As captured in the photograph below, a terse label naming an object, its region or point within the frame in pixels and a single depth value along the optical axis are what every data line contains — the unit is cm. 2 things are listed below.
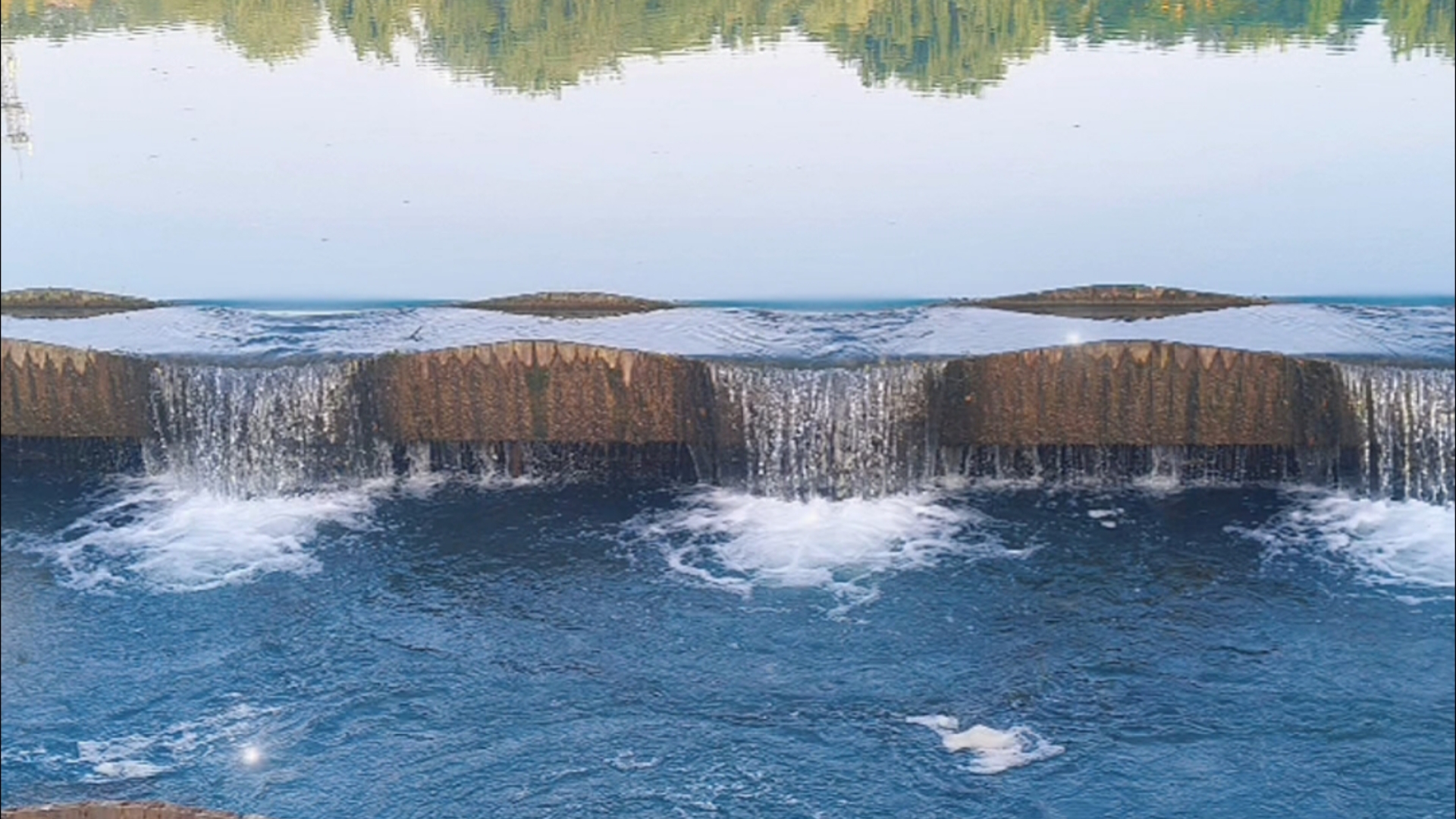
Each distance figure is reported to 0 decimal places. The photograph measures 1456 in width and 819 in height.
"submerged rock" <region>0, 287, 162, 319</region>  2047
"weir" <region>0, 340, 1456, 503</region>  1583
